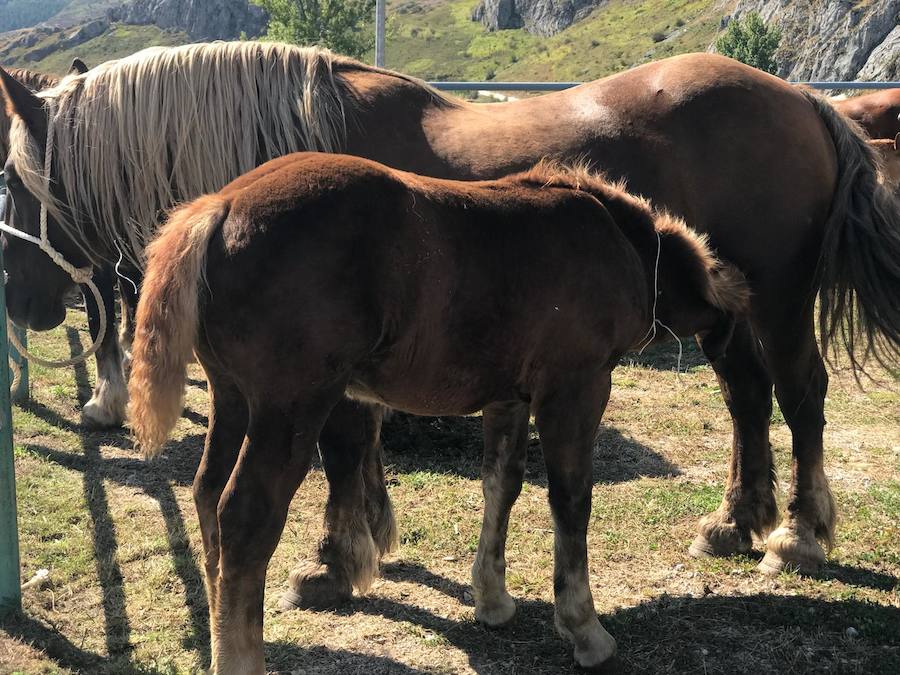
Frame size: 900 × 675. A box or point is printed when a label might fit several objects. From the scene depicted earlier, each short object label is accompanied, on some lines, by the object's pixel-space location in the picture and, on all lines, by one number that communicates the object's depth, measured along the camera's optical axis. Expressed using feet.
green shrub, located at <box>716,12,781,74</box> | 131.93
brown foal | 7.79
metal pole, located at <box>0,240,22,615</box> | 10.63
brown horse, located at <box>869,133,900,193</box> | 28.09
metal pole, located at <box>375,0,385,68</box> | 30.15
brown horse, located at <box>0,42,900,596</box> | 12.50
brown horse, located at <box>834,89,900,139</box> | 32.27
